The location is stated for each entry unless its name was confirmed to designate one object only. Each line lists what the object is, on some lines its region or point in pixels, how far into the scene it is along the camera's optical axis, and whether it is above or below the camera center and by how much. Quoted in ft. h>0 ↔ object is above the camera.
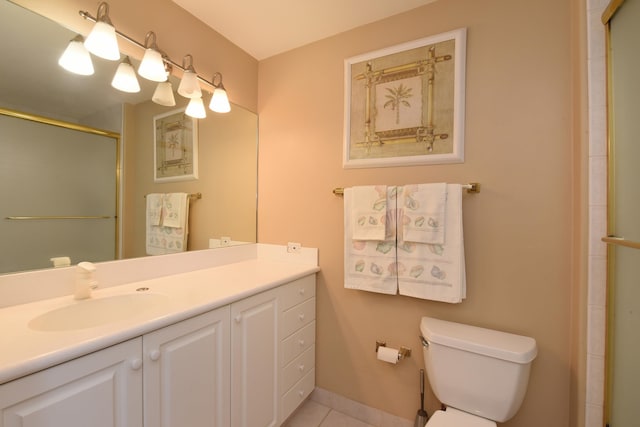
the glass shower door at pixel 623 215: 2.78 +0.01
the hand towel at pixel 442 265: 4.14 -0.82
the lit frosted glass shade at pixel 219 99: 5.27 +2.32
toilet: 3.47 -2.19
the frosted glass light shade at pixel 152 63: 4.09 +2.35
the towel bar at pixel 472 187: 4.17 +0.45
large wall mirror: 3.16 +0.87
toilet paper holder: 4.73 -2.48
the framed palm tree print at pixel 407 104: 4.39 +2.02
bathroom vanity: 2.17 -1.52
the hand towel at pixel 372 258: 4.66 -0.79
